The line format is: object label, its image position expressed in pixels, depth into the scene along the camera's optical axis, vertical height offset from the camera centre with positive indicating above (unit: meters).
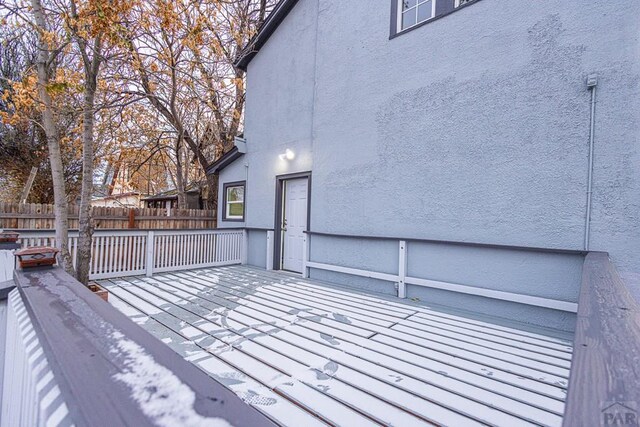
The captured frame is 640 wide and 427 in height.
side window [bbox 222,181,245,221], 7.93 +0.20
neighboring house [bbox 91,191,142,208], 14.76 +0.33
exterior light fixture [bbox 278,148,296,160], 6.36 +1.18
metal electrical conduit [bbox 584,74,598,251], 3.12 +0.67
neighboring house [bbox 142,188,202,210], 11.91 +0.29
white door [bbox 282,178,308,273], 6.24 -0.24
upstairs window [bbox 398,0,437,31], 4.54 +3.15
